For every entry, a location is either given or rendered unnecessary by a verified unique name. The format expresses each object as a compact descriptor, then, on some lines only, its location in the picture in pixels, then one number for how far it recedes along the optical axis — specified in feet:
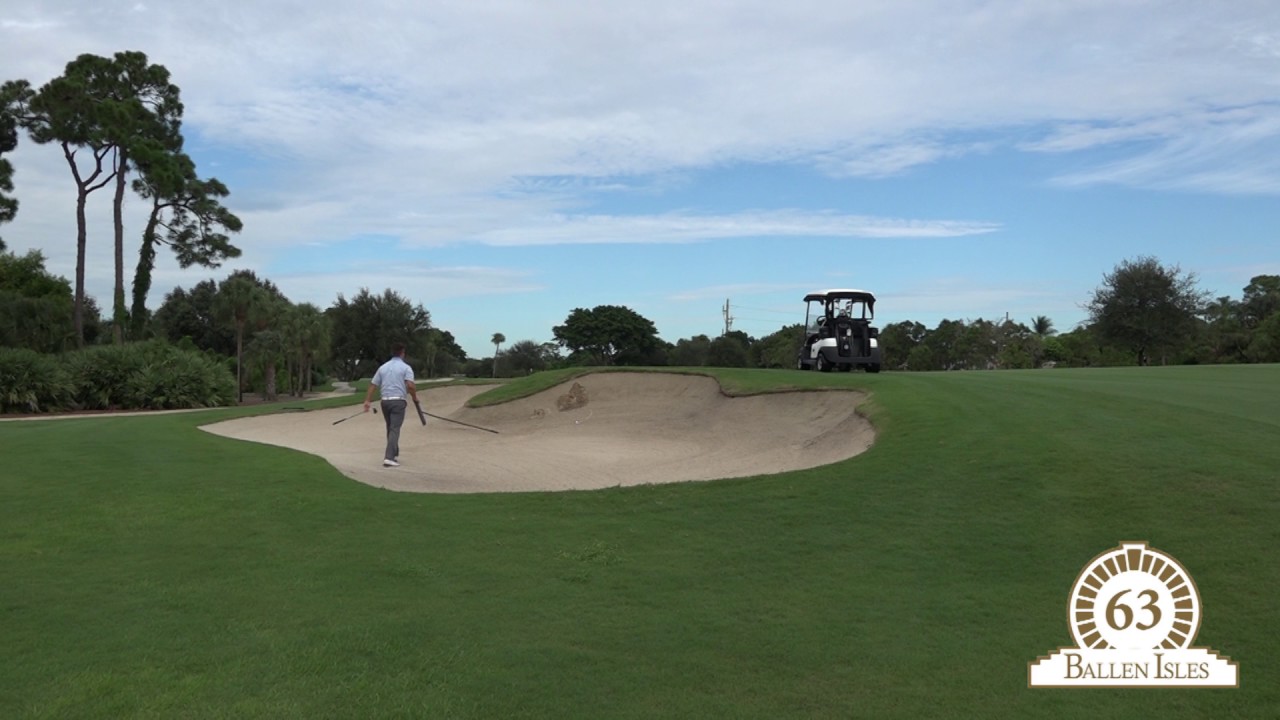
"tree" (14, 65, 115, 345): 166.81
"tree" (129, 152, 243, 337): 179.93
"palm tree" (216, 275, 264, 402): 166.71
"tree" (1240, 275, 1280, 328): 233.35
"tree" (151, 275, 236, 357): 260.01
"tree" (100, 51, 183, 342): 171.73
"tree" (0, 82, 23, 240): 167.53
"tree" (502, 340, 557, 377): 306.96
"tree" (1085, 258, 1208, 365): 162.40
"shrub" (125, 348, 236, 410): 133.80
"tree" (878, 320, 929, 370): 290.97
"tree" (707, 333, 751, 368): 279.90
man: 48.60
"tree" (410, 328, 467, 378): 281.97
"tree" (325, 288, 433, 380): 261.03
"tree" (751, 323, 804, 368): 274.77
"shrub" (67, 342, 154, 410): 131.85
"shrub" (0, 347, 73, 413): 122.31
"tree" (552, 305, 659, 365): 285.23
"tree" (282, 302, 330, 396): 176.61
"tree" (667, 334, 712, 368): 290.15
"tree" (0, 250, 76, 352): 151.53
